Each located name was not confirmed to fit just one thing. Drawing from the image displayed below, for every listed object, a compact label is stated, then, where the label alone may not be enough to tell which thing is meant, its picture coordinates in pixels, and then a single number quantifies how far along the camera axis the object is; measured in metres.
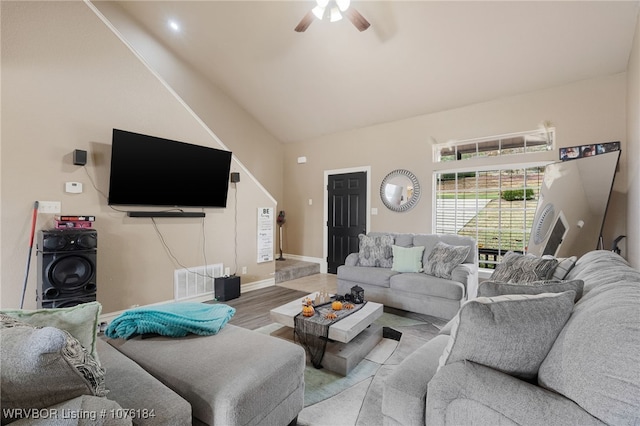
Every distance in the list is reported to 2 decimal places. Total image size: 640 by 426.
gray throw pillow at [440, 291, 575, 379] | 1.08
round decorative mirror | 4.93
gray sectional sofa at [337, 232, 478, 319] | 3.22
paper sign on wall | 4.77
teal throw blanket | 1.70
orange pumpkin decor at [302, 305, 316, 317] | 2.41
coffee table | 2.17
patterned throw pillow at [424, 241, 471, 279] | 3.40
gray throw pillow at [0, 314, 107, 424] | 0.73
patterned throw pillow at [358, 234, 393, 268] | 4.08
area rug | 1.71
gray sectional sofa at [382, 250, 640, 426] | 0.84
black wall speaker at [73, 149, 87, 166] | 2.91
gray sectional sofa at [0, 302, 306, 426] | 0.74
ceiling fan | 2.70
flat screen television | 3.13
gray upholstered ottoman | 1.21
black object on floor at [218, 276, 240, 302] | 3.96
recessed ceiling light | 4.23
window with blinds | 4.04
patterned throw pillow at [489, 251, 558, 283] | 2.04
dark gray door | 5.61
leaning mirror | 3.10
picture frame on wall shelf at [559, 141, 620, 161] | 3.38
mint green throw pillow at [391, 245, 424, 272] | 3.74
